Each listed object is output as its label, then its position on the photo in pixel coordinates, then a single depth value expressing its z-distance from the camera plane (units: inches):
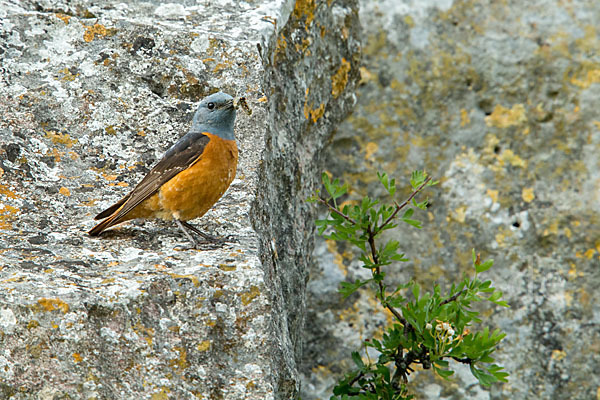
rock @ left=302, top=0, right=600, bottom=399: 413.4
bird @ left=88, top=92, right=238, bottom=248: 271.6
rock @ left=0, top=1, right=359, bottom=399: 207.6
